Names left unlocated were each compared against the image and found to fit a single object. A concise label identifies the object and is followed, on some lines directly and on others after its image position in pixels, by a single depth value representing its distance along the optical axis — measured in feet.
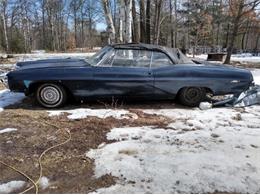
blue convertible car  11.90
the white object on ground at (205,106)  12.29
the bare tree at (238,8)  32.69
